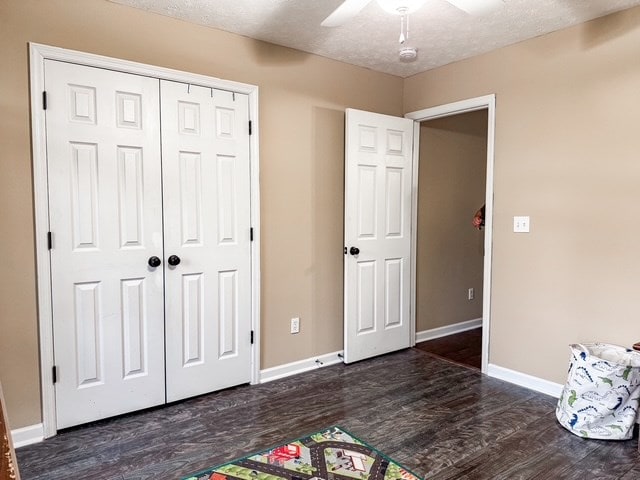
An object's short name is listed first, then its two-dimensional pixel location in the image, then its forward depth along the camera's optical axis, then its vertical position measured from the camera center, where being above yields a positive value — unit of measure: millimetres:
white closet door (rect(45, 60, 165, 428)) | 2307 -176
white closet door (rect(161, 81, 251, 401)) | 2645 -179
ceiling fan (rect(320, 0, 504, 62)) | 1766 +907
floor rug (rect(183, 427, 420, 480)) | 1980 -1264
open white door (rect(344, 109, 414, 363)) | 3354 -183
